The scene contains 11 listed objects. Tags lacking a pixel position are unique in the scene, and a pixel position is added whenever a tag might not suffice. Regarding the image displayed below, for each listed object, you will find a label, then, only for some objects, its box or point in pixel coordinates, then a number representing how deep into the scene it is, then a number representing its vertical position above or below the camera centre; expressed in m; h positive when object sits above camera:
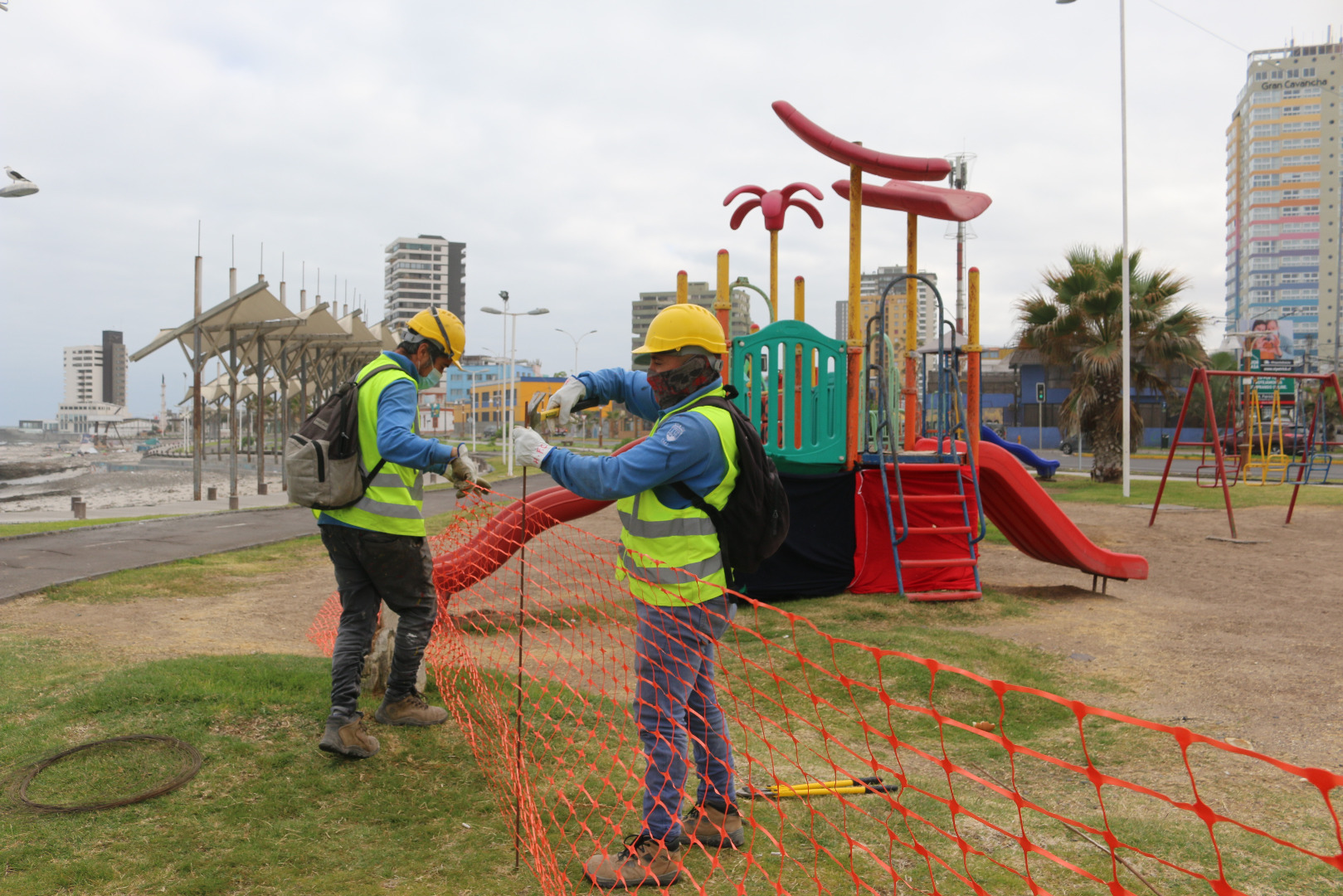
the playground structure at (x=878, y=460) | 7.87 -0.22
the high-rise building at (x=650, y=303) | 96.21 +19.60
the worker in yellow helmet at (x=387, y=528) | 3.73 -0.40
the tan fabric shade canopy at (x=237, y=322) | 19.41 +2.54
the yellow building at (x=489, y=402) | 66.88 +3.25
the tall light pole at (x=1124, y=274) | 17.91 +3.32
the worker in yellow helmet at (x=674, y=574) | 2.93 -0.48
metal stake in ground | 3.01 -1.37
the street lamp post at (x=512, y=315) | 35.63 +4.88
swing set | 12.04 +0.09
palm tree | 20.36 +2.43
